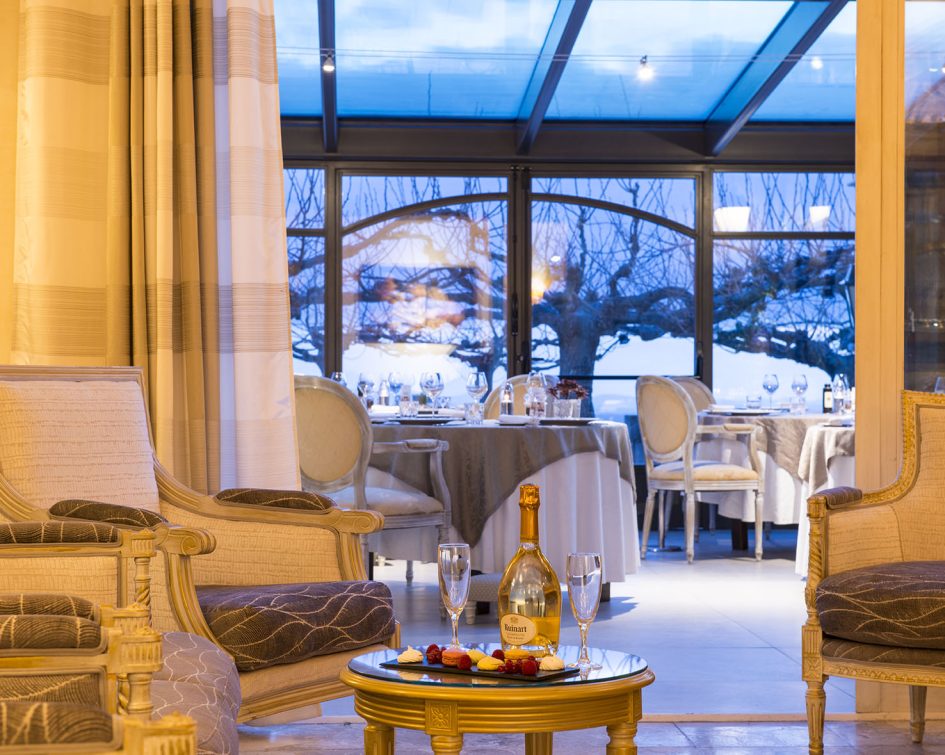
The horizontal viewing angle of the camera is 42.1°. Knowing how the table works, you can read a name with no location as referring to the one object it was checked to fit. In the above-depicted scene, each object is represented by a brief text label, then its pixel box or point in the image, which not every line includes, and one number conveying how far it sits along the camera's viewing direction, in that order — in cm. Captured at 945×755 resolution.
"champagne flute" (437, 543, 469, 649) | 218
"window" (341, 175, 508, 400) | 866
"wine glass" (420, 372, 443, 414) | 588
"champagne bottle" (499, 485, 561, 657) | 216
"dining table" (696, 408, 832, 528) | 695
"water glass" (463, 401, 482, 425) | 553
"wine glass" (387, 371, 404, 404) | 850
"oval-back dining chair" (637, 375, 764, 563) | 685
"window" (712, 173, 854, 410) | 880
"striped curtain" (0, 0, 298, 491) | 352
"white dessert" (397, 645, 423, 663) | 213
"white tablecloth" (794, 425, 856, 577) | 616
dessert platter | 201
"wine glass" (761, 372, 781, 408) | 803
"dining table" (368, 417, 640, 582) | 496
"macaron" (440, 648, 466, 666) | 208
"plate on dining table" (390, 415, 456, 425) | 523
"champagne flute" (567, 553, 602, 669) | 212
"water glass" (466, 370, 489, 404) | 563
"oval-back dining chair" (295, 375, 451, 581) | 479
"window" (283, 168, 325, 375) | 861
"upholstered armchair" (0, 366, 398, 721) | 251
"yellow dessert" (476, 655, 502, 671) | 204
